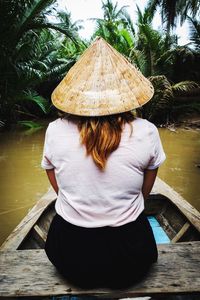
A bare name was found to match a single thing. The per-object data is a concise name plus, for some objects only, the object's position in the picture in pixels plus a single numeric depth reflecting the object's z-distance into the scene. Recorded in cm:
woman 140
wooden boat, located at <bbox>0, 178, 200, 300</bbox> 155
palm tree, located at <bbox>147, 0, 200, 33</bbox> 1042
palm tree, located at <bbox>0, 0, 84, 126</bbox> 797
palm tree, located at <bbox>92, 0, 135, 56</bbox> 1166
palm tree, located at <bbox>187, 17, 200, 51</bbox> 1223
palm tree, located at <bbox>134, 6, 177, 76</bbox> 1006
